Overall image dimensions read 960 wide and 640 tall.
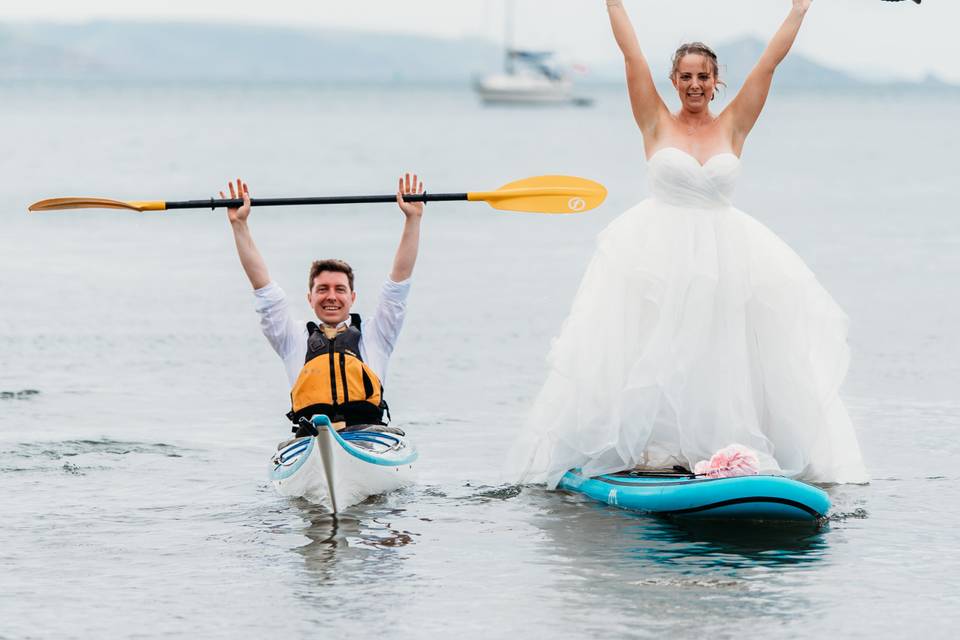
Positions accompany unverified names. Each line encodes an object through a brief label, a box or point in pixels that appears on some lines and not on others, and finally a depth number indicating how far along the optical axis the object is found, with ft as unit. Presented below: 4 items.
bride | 51.03
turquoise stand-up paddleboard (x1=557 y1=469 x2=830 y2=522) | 48.41
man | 53.43
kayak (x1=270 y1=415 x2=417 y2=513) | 52.23
